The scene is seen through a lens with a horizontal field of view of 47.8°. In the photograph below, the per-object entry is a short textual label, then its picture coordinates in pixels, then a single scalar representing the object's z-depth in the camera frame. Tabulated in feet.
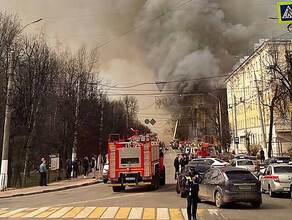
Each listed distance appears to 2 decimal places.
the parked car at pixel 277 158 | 84.48
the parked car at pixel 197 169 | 50.56
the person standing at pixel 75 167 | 98.49
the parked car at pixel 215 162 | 82.61
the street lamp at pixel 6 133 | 67.62
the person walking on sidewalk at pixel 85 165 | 101.14
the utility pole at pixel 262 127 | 111.60
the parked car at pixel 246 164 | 89.58
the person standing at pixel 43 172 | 76.13
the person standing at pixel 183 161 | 85.71
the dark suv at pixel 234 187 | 38.34
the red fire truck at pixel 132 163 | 59.16
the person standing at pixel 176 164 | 83.87
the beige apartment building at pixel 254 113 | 156.36
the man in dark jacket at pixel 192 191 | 30.94
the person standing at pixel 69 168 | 94.02
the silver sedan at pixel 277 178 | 48.08
